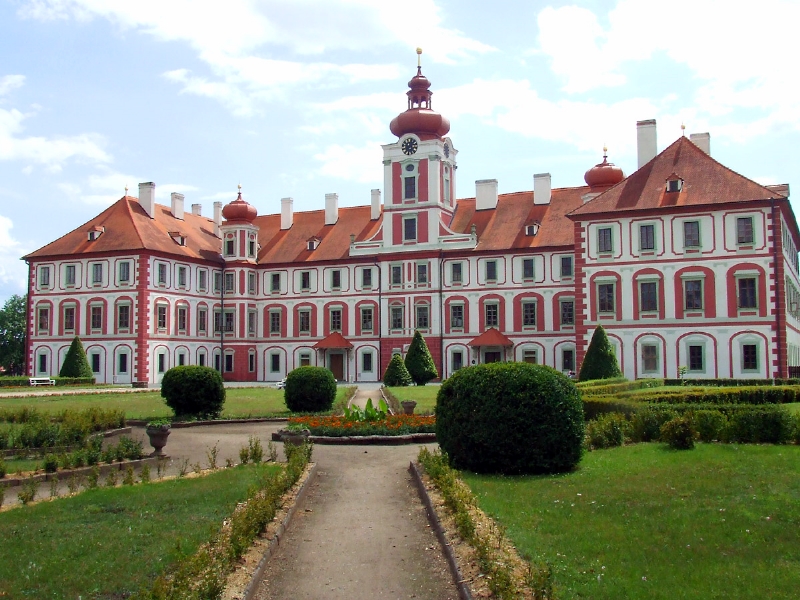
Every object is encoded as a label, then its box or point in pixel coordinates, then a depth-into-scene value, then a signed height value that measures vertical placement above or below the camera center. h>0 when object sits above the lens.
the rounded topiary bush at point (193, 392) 23.80 -0.65
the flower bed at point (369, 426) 18.45 -1.31
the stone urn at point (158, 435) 15.38 -1.19
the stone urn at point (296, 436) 15.84 -1.29
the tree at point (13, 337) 74.75 +3.13
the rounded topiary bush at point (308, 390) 25.58 -0.68
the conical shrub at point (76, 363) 47.06 +0.44
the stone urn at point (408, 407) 24.14 -1.14
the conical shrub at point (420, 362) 45.47 +0.27
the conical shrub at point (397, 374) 42.84 -0.34
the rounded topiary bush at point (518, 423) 12.61 -0.86
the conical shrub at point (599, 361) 35.81 +0.18
